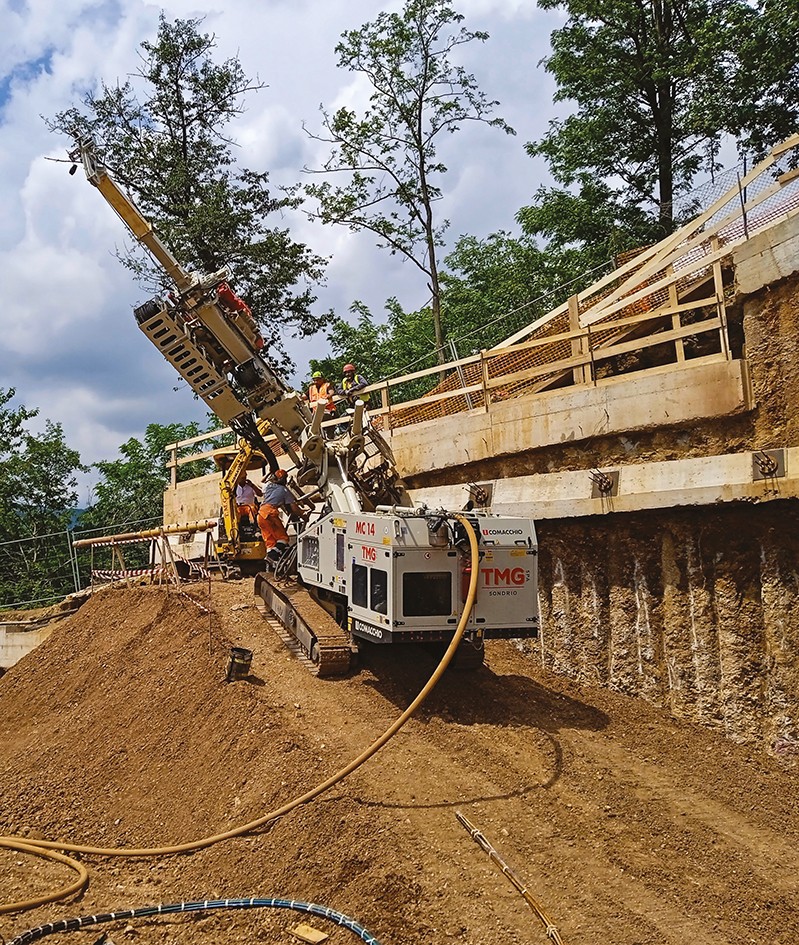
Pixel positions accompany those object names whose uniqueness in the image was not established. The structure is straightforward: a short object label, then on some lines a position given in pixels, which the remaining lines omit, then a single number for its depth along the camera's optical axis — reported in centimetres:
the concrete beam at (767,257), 901
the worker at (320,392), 1283
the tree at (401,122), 2419
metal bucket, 955
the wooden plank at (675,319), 1079
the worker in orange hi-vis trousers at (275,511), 1223
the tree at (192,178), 2467
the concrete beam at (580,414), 986
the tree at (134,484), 3325
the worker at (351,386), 1169
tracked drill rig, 859
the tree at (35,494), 2900
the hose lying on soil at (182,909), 565
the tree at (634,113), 2067
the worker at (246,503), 1399
